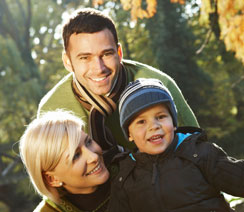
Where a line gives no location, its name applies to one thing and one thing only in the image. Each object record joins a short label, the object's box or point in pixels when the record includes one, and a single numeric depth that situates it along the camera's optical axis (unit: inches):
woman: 96.8
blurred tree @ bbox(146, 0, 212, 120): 616.4
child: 79.3
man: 114.8
